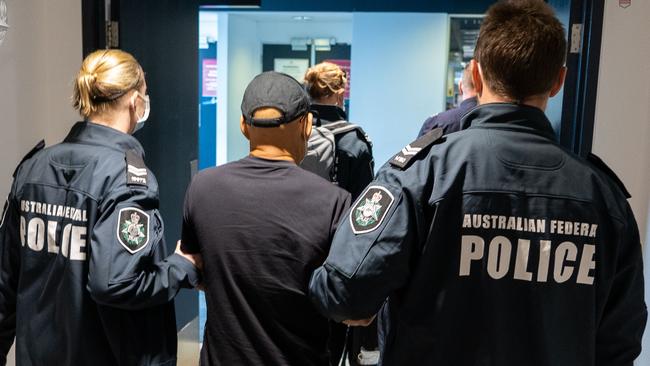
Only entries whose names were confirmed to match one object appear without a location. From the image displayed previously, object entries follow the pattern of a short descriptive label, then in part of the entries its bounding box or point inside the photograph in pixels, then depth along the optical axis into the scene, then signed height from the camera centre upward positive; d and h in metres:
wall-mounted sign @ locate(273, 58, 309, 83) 9.40 +0.26
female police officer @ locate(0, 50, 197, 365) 1.61 -0.44
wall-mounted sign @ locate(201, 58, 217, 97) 8.92 +0.04
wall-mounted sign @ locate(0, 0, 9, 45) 2.37 +0.20
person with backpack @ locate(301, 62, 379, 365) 2.78 -0.28
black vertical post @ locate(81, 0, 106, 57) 2.60 +0.20
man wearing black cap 1.49 -0.38
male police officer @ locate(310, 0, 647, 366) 1.25 -0.28
